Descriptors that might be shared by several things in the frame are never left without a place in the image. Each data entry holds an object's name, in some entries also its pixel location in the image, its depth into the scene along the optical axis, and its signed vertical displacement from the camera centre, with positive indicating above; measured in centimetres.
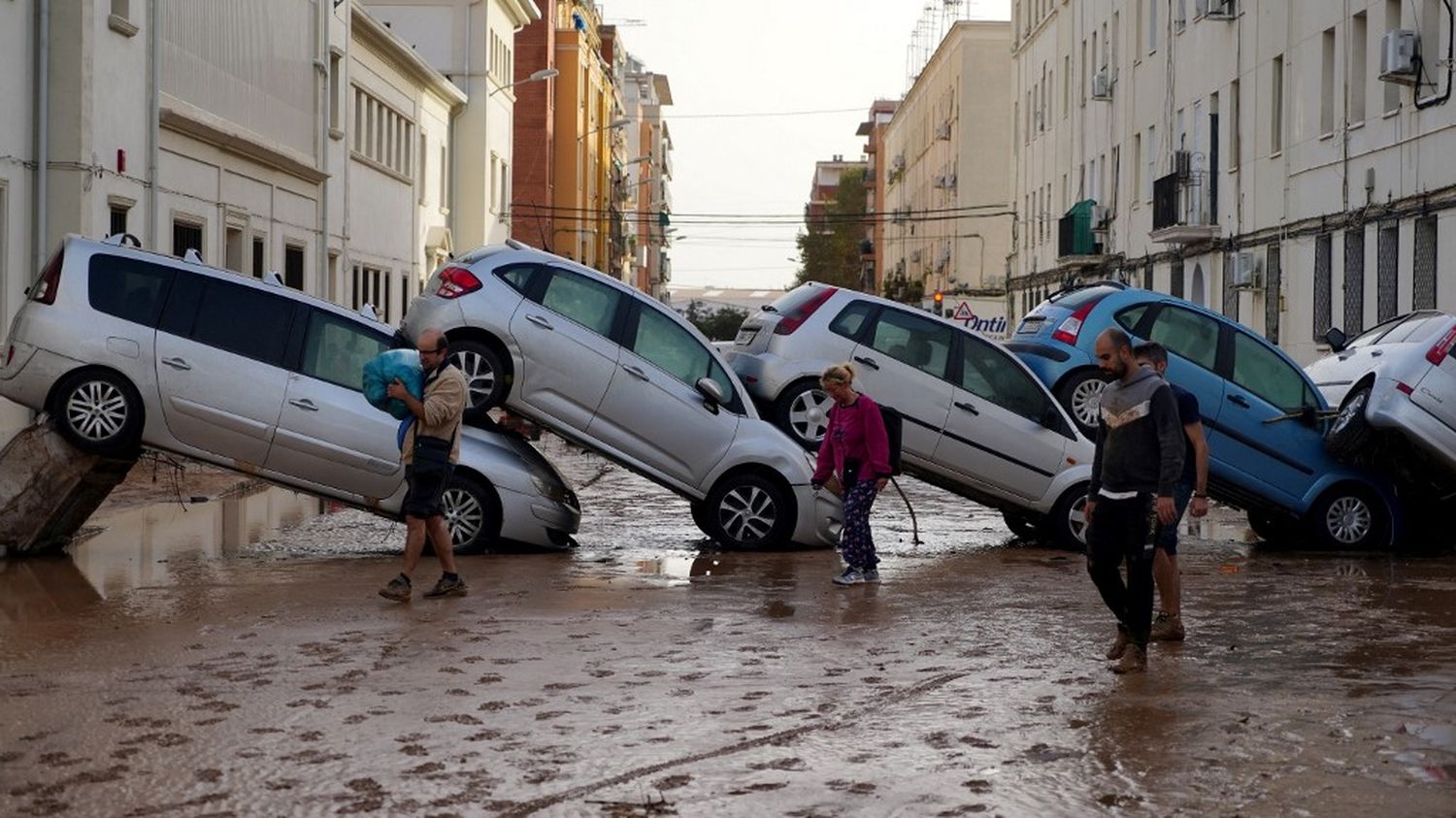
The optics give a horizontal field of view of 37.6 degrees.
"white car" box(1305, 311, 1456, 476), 1725 +3
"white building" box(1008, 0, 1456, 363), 2792 +397
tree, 14538 +1007
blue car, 1778 -7
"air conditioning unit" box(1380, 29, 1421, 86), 2673 +436
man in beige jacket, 1265 -38
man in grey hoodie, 1026 -37
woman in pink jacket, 1399 -43
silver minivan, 1425 +5
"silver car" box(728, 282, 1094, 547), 1678 -3
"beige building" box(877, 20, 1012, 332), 7938 +892
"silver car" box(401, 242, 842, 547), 1553 +6
